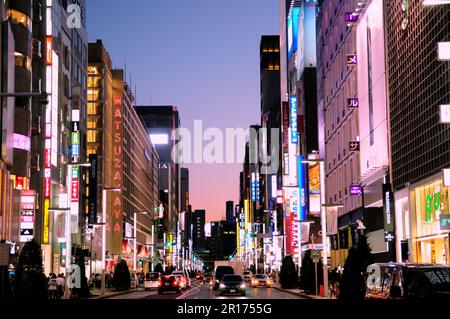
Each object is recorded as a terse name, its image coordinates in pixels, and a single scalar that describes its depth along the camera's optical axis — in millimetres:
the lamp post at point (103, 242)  68388
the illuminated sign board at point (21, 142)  68250
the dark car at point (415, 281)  22625
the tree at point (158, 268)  131225
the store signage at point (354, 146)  70812
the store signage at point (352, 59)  70500
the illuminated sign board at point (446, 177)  38094
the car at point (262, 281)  94250
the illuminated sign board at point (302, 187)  109125
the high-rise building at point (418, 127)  47344
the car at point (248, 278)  107612
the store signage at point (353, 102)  70581
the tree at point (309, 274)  62188
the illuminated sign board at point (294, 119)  111088
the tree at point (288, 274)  81062
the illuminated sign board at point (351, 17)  69062
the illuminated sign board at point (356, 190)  69938
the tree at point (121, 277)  78812
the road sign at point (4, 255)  35844
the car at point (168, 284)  71938
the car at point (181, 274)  80812
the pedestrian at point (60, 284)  57319
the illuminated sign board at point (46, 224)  80625
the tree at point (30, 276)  42969
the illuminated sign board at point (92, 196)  103625
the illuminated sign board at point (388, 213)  59000
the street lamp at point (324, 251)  55938
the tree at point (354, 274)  40406
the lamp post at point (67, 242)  56219
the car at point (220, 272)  79994
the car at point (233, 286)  60781
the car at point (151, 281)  87812
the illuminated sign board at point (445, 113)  33631
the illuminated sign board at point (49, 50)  81062
